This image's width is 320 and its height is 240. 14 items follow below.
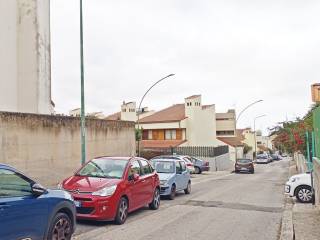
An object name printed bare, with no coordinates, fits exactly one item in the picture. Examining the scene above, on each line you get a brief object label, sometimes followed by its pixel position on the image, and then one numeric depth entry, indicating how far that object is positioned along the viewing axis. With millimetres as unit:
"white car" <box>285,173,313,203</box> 9056
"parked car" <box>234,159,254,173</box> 25284
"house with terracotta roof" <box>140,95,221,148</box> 32125
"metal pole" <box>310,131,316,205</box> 8761
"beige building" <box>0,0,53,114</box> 13711
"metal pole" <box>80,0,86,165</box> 9845
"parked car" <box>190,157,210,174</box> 22077
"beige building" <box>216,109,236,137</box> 46487
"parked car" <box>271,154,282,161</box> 56313
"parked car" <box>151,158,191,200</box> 9314
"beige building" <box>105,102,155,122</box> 39490
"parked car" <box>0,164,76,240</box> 3693
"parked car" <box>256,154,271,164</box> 44738
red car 5850
